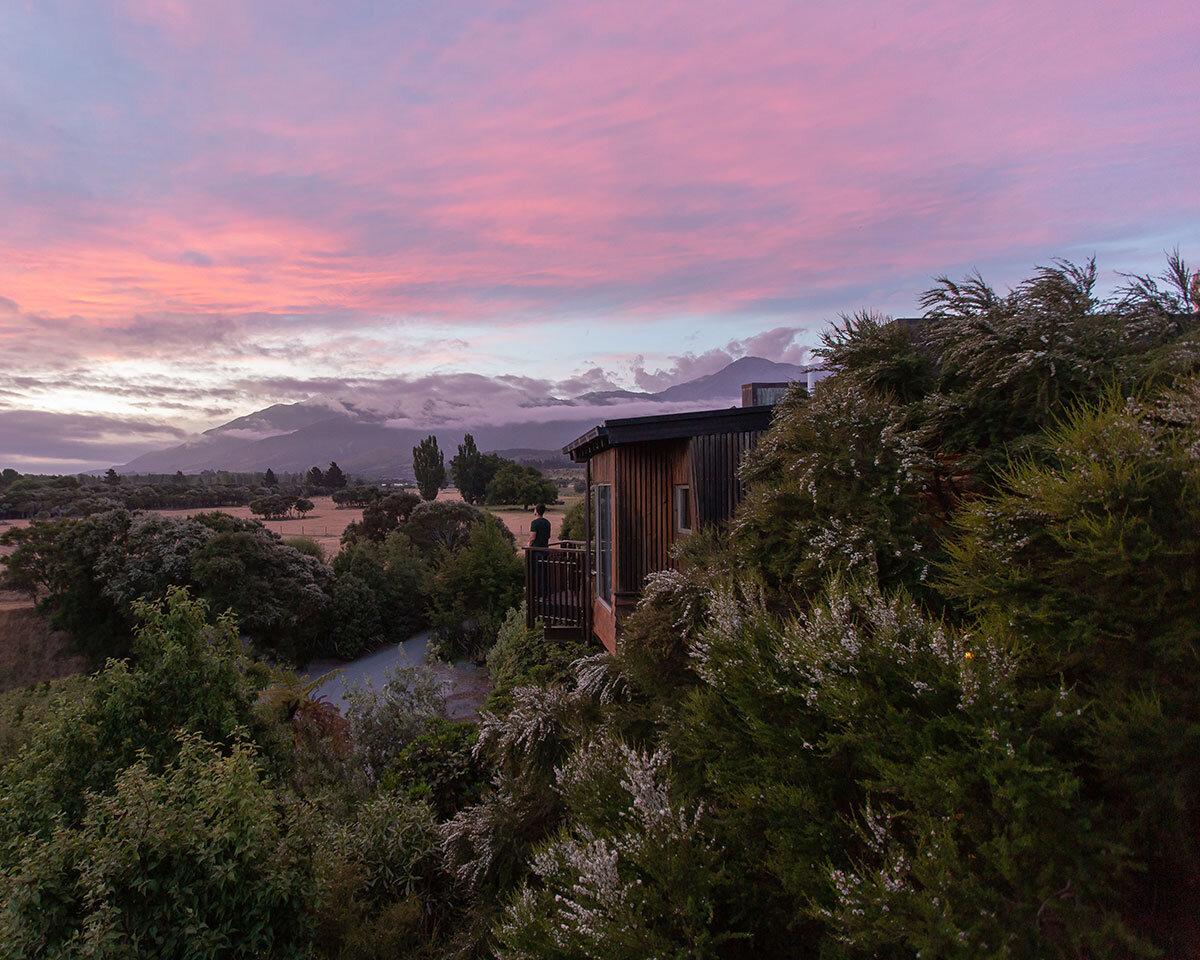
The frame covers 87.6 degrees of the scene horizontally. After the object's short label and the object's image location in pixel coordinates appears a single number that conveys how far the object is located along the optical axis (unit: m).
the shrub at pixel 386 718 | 10.46
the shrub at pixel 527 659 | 11.71
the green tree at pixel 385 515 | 33.66
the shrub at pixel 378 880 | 4.99
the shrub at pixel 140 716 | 5.18
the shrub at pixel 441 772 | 8.02
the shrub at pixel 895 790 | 2.25
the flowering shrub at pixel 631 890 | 2.99
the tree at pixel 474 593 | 21.45
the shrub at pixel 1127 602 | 2.28
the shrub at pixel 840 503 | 3.96
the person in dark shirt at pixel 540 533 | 13.13
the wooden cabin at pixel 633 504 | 8.33
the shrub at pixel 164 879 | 3.47
